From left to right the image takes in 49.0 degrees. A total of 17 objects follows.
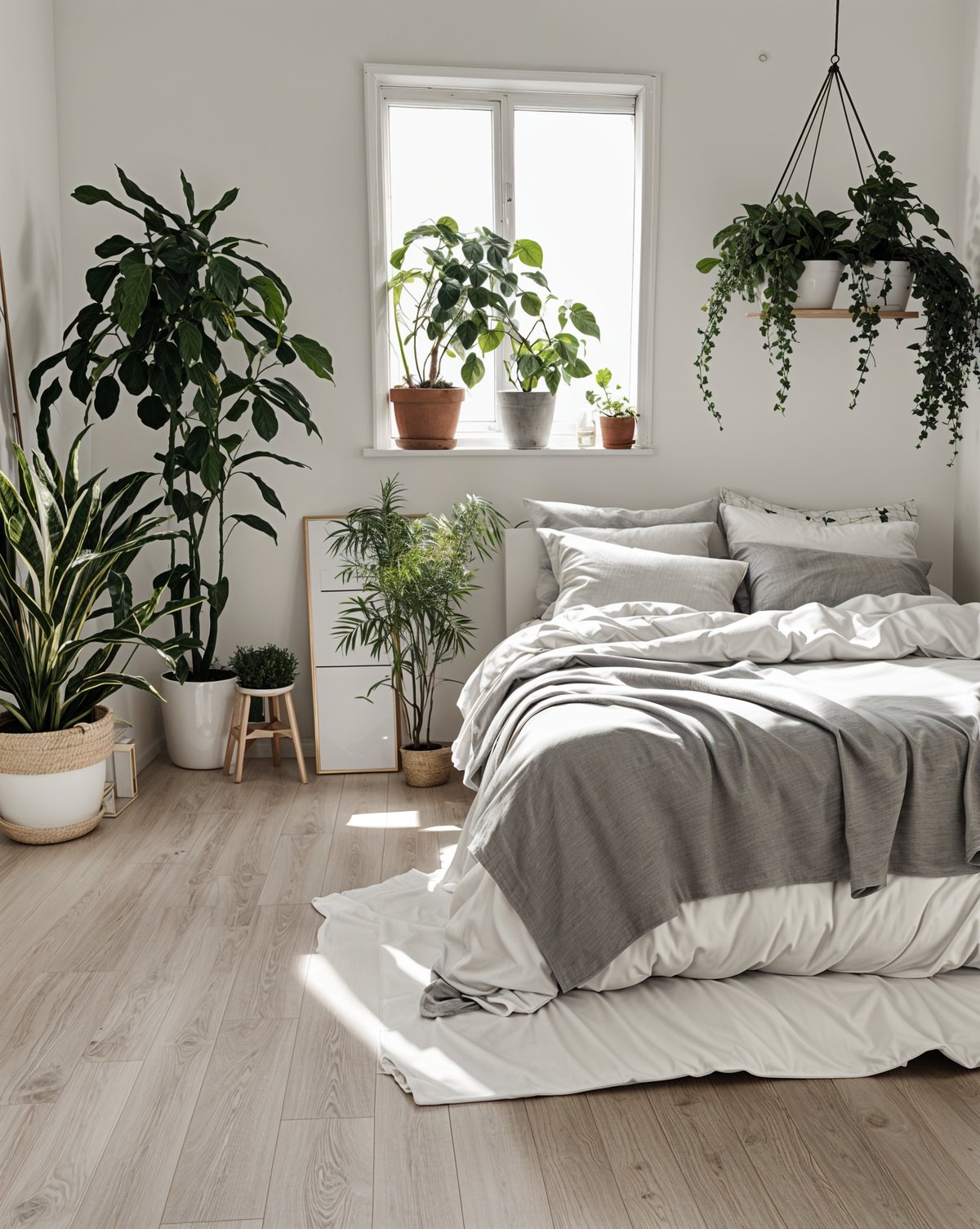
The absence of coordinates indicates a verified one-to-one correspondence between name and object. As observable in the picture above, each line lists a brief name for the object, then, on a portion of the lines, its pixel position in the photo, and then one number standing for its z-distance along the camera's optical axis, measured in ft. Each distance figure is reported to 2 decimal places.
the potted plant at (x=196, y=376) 11.30
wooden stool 12.60
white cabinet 13.26
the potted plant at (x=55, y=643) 10.35
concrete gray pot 13.60
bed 6.88
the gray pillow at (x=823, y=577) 12.07
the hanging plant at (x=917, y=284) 12.26
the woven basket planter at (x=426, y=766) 12.58
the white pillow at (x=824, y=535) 12.96
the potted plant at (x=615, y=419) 13.79
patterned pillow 13.85
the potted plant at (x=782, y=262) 12.35
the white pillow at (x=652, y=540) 12.82
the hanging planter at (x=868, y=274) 12.28
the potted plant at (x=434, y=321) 12.92
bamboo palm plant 12.26
